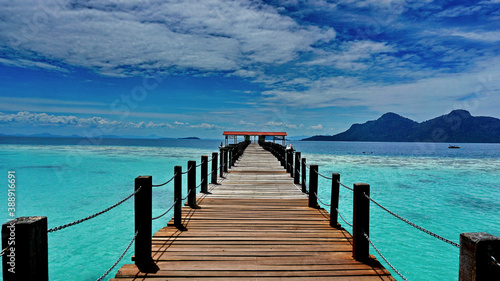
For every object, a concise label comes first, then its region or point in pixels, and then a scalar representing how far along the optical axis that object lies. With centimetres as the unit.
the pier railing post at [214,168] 1096
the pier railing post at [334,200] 556
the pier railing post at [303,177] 932
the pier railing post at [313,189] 730
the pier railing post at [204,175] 847
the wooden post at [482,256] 200
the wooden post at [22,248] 201
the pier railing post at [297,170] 1108
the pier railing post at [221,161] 1307
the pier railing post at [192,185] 672
